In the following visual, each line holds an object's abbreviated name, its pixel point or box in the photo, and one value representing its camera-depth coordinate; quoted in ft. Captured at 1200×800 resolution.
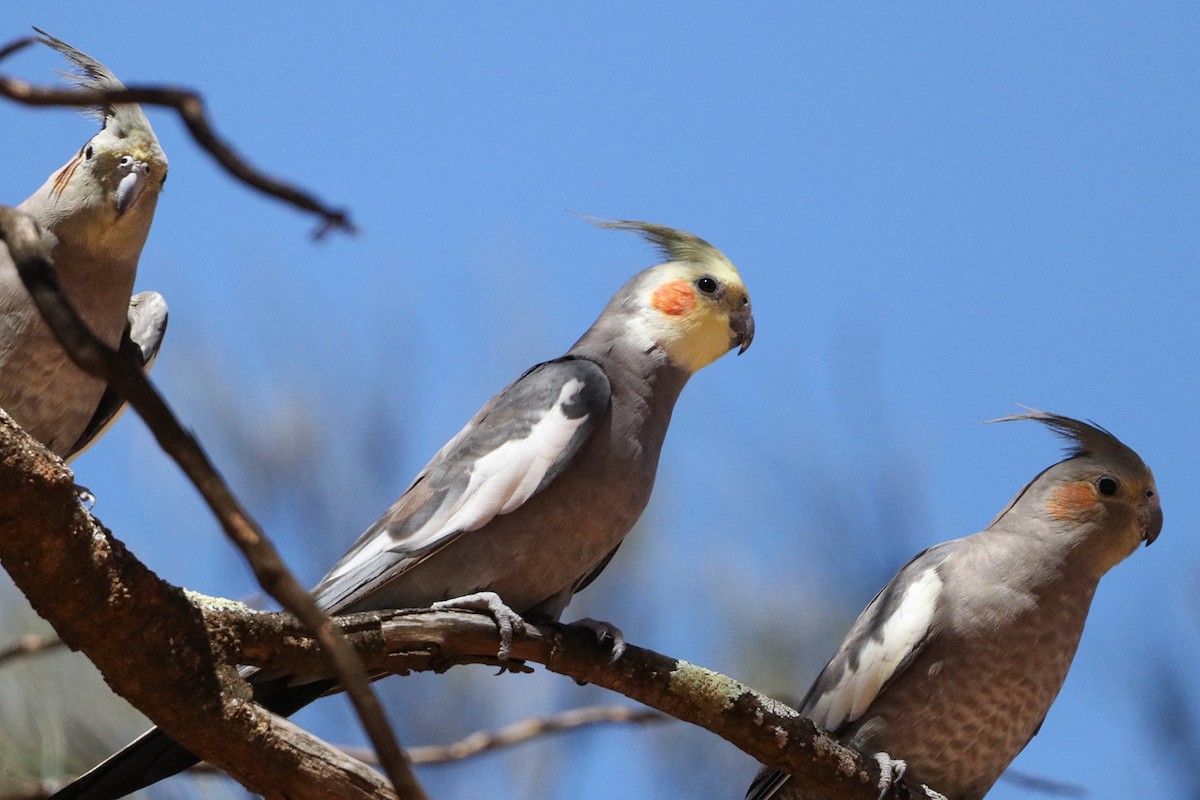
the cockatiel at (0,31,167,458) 21.36
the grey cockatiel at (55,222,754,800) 21.12
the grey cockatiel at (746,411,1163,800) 24.97
